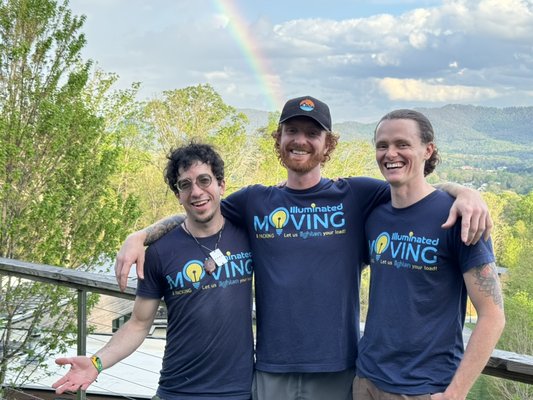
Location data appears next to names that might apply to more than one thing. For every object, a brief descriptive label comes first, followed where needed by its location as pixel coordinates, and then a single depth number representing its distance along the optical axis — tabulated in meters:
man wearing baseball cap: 2.05
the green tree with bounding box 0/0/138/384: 9.62
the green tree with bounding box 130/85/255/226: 25.12
